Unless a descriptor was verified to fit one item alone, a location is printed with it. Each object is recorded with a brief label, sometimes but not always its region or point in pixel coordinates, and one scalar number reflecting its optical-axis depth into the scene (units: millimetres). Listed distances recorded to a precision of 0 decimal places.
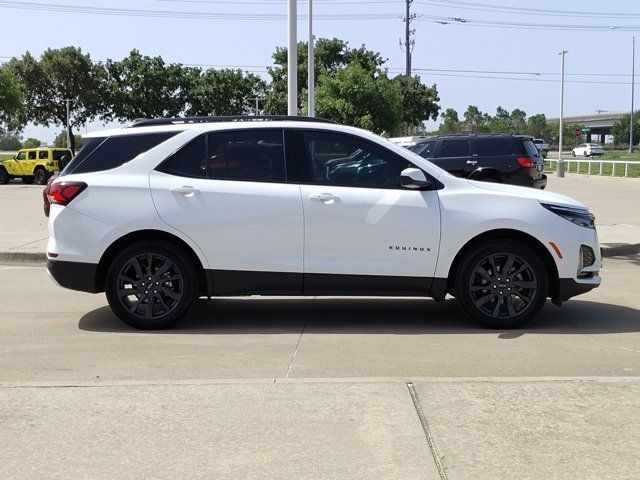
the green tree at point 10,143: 170000
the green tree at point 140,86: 70500
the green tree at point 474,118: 120175
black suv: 15352
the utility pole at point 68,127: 66675
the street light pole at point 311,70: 25800
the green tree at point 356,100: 41031
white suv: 6742
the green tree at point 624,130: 128250
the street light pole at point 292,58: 13898
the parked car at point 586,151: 80625
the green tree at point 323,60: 68812
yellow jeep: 35625
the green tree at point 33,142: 119275
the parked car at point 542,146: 75562
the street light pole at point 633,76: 85438
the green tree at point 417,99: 68188
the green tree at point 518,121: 121400
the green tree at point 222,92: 73812
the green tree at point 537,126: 127675
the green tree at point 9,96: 44812
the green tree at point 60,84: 66500
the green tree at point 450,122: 111138
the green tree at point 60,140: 104012
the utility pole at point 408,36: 64113
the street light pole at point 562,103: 53044
